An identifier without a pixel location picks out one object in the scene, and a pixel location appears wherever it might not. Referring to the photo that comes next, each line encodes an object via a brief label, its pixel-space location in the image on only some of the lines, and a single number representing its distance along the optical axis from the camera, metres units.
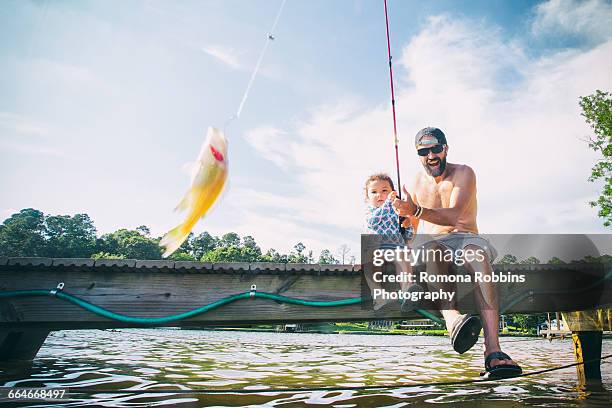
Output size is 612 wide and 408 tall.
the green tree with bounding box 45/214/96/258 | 86.81
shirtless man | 3.33
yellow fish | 1.97
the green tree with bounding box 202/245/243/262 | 88.06
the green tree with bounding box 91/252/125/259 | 79.30
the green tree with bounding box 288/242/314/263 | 94.85
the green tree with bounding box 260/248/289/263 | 96.39
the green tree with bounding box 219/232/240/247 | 115.81
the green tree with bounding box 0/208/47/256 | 82.19
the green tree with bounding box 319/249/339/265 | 116.28
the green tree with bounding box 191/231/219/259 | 108.44
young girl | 3.89
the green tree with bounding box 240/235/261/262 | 92.28
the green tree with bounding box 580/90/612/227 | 24.61
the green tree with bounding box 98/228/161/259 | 87.22
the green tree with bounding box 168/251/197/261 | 74.15
